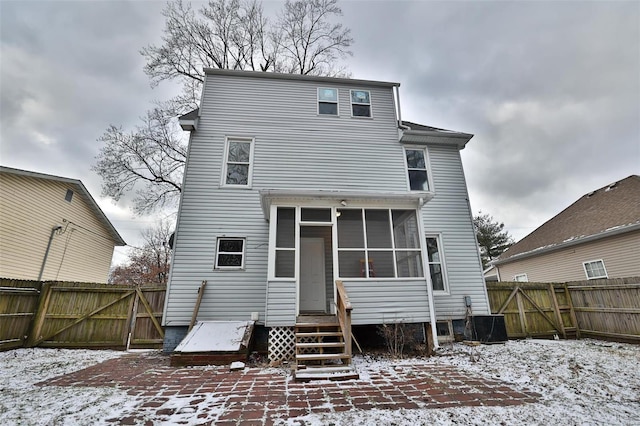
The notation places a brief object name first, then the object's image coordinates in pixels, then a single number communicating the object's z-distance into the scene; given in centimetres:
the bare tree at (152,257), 2205
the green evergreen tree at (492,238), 2255
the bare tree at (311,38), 1364
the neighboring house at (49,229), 925
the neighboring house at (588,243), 866
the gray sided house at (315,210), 587
